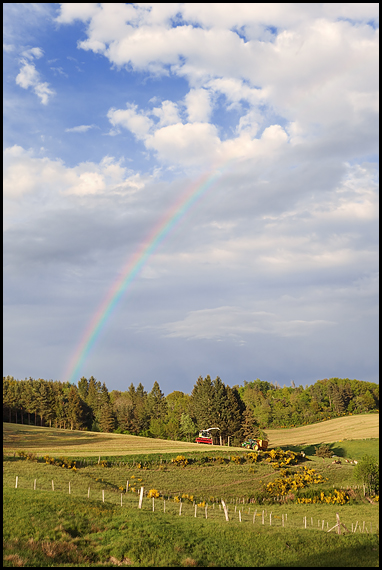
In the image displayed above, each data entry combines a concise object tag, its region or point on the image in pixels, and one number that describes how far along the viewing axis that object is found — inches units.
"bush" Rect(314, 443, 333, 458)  3703.2
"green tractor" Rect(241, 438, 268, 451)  3411.9
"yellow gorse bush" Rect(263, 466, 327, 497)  2166.6
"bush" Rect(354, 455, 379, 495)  2269.9
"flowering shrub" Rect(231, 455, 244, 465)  2813.2
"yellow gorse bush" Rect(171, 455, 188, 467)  2655.0
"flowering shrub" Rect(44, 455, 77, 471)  2177.7
